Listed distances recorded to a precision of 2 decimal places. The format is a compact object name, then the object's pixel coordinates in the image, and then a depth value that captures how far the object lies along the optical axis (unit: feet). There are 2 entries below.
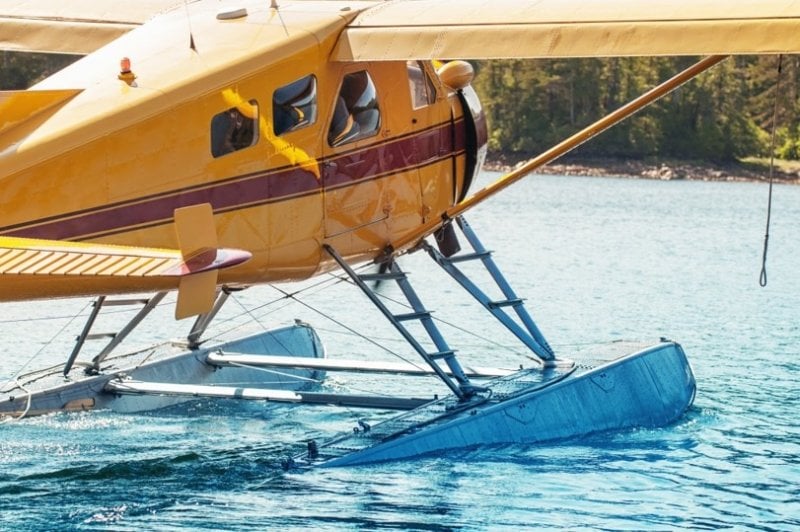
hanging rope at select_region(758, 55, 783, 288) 62.74
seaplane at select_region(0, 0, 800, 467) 59.77
